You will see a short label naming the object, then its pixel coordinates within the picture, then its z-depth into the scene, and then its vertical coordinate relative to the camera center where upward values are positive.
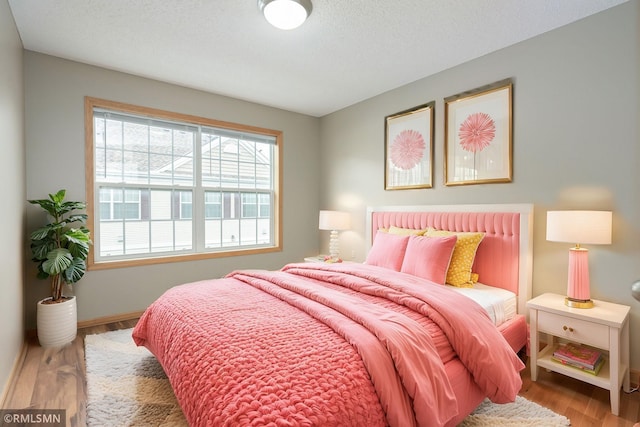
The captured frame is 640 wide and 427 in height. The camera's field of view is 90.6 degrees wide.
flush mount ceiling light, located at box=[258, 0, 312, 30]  2.06 +1.33
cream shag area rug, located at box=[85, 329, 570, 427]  1.74 -1.15
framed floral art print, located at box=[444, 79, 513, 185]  2.71 +0.68
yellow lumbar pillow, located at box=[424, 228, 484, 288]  2.58 -0.41
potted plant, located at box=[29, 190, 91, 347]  2.58 -0.41
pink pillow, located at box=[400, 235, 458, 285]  2.48 -0.39
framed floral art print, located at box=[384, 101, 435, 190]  3.30 +0.68
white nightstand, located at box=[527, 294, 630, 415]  1.85 -0.78
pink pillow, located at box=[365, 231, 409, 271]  2.78 -0.37
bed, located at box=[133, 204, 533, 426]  1.15 -0.61
